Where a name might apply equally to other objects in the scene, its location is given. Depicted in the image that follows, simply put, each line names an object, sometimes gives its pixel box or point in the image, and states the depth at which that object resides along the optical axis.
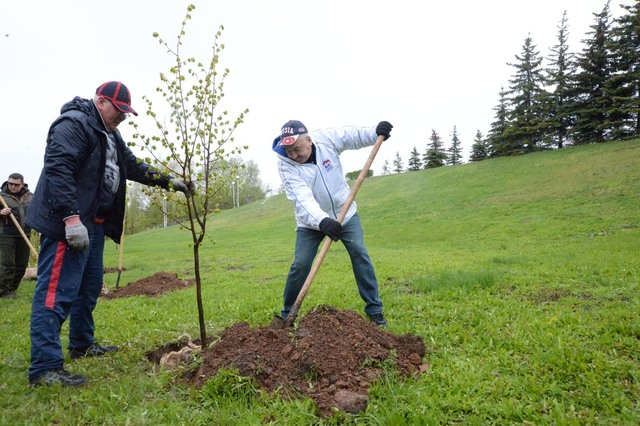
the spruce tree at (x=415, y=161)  54.81
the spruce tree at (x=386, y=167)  83.20
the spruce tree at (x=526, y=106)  34.53
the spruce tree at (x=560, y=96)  32.53
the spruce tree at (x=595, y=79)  30.48
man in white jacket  4.26
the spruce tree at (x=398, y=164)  75.57
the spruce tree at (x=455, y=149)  52.65
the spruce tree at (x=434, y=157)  47.84
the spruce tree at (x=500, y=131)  36.85
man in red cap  3.27
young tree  3.37
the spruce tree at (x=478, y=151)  43.28
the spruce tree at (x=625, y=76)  27.39
